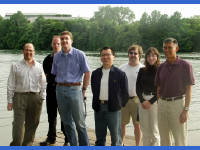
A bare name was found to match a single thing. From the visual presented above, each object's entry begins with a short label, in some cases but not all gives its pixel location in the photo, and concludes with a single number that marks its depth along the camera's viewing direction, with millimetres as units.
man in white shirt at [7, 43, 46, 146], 4844
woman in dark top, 4430
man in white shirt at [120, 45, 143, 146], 4879
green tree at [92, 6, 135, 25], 77250
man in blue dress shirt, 4492
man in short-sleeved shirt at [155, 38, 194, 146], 3900
